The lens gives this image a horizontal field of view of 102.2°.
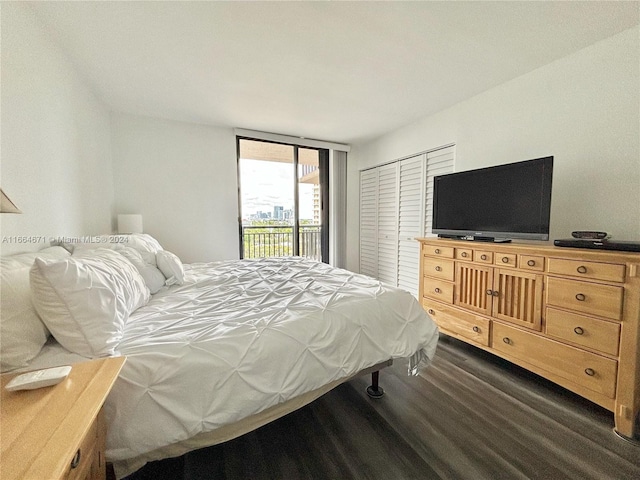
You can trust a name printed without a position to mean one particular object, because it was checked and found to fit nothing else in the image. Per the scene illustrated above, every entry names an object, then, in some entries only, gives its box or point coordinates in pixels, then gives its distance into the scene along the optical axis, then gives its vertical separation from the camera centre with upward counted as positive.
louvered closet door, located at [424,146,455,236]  3.06 +0.66
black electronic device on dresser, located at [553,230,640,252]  1.48 -0.14
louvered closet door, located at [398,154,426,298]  3.45 +0.04
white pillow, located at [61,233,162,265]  1.69 -0.16
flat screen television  1.98 +0.17
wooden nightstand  0.54 -0.50
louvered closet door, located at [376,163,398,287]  3.90 -0.03
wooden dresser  1.46 -0.64
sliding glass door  4.04 +0.36
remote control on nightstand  0.75 -0.47
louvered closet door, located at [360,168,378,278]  4.30 -0.02
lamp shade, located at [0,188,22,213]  0.84 +0.06
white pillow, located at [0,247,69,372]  0.87 -0.36
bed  0.97 -0.55
